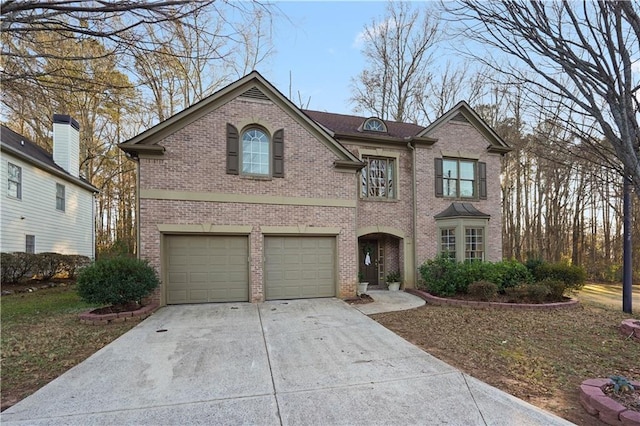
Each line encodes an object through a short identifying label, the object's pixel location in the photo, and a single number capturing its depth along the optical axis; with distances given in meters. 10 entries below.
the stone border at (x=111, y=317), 7.29
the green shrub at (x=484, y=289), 9.78
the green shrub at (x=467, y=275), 10.45
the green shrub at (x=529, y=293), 9.71
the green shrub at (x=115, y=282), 7.48
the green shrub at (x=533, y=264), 11.37
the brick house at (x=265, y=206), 9.19
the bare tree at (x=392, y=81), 22.02
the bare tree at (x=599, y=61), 3.66
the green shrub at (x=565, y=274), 10.65
